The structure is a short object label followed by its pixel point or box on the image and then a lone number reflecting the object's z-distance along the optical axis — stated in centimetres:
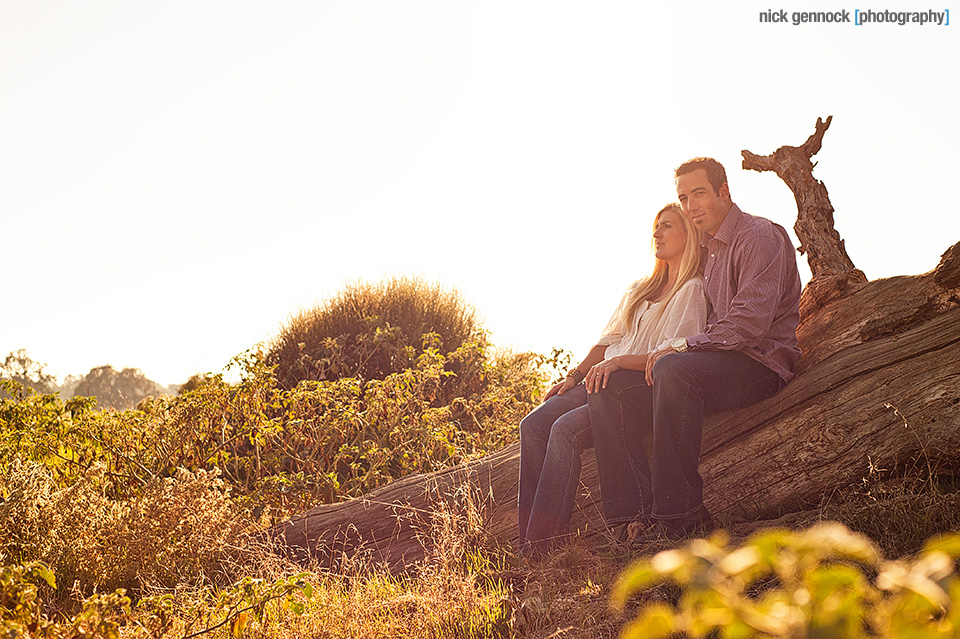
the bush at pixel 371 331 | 915
